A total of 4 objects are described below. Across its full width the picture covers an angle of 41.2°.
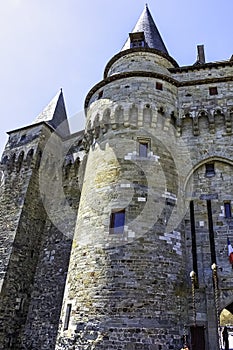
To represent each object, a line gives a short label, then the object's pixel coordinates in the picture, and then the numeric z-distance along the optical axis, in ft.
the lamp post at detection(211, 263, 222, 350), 26.35
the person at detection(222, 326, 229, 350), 37.66
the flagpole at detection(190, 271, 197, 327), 26.55
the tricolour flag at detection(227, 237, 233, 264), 28.46
